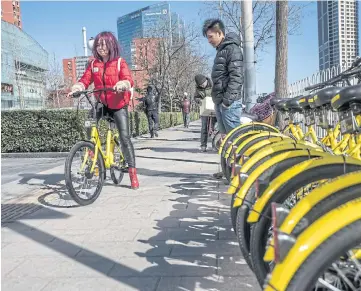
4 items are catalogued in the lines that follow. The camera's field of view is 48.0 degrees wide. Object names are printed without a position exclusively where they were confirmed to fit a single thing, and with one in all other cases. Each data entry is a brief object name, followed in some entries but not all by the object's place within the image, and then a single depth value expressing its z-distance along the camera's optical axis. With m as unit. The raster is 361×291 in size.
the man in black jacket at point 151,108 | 15.27
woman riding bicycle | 5.01
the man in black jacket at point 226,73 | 4.77
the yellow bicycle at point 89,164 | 4.41
